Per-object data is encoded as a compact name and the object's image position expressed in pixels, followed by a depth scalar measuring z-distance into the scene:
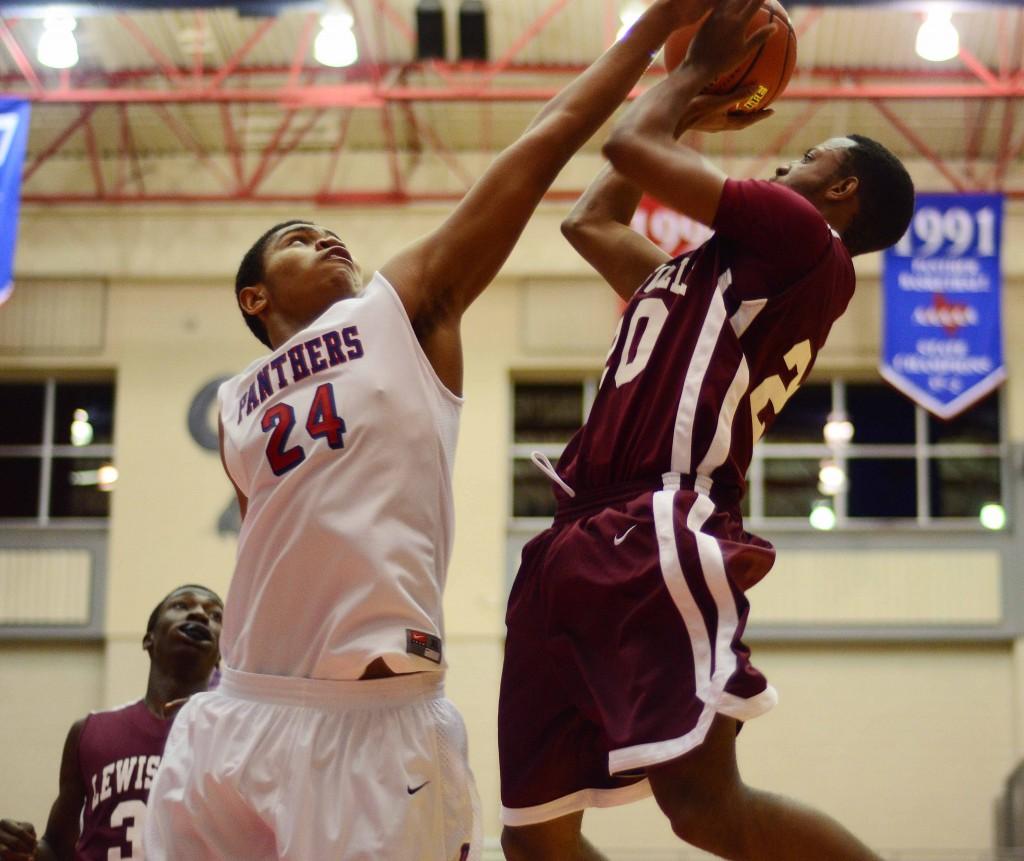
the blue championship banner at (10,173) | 11.48
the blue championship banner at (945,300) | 14.25
